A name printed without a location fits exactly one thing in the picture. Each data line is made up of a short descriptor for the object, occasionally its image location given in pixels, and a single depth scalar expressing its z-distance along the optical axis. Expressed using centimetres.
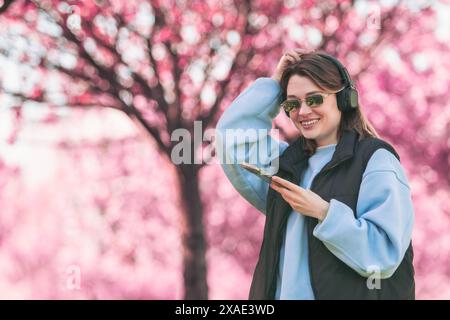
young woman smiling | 443
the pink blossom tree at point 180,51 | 1212
